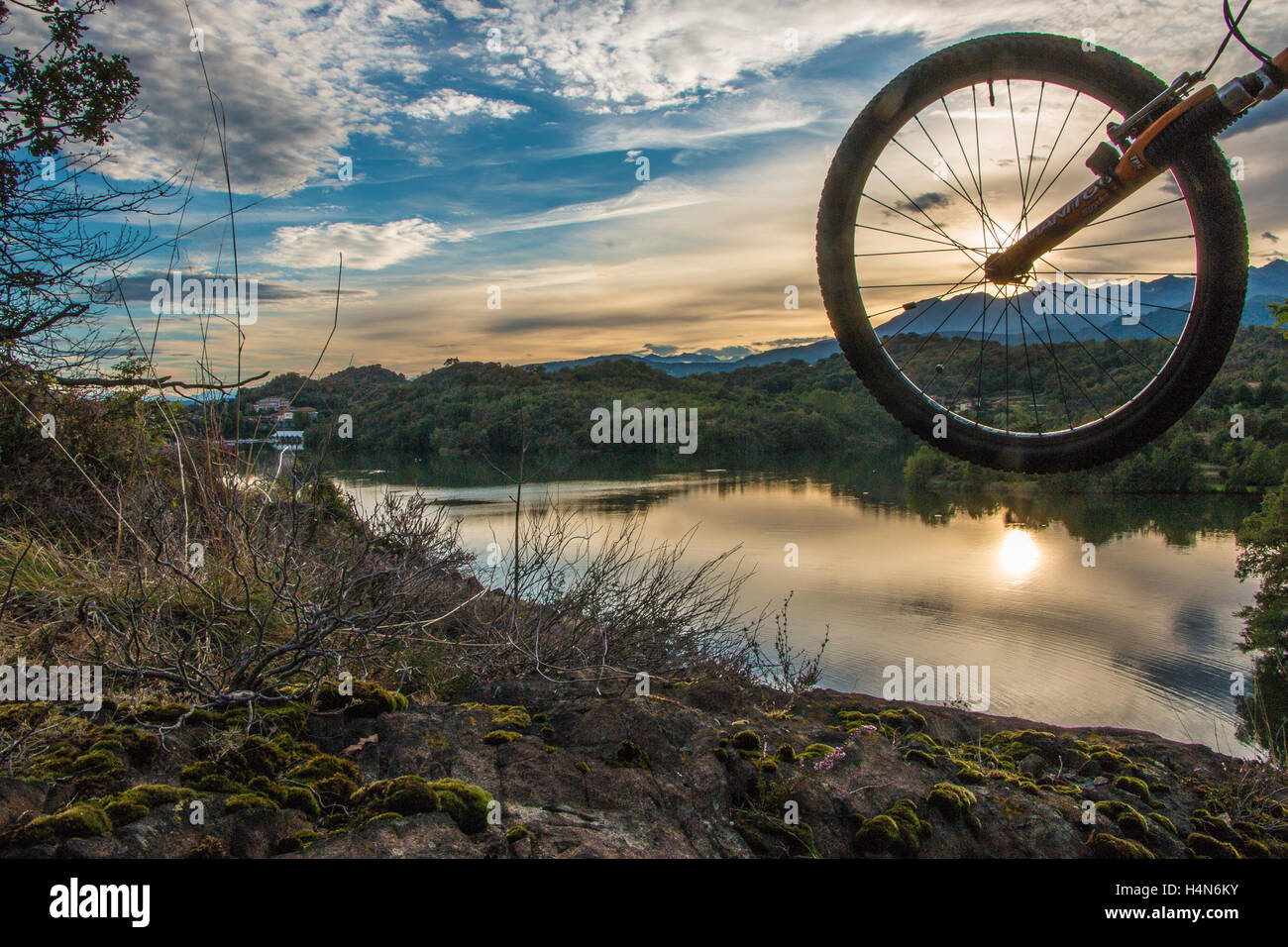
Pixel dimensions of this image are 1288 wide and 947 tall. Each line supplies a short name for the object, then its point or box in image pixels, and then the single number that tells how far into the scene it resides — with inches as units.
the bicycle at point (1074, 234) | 94.0
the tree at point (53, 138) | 281.6
